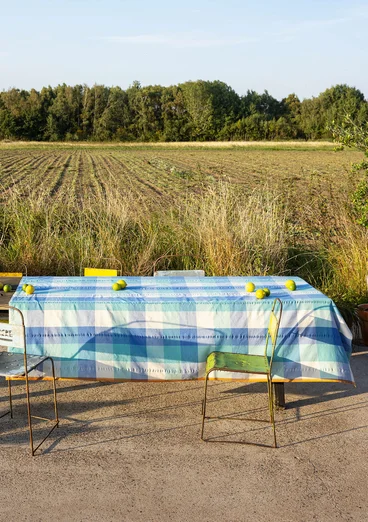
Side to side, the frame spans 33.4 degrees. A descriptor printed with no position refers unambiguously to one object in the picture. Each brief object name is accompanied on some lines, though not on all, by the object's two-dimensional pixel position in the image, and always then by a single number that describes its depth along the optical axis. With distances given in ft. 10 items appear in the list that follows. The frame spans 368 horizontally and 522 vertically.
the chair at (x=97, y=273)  18.84
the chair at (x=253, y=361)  13.08
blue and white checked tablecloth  14.33
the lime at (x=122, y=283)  15.38
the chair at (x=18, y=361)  13.07
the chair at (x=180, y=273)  19.58
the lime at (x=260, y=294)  14.41
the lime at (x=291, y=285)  15.42
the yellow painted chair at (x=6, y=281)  18.22
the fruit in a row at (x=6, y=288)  16.12
